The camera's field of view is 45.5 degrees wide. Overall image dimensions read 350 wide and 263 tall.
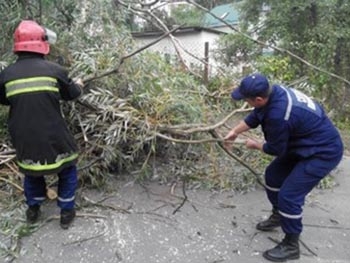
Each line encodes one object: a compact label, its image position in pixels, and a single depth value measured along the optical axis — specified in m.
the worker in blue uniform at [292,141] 2.81
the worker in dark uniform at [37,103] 2.92
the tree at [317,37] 7.95
